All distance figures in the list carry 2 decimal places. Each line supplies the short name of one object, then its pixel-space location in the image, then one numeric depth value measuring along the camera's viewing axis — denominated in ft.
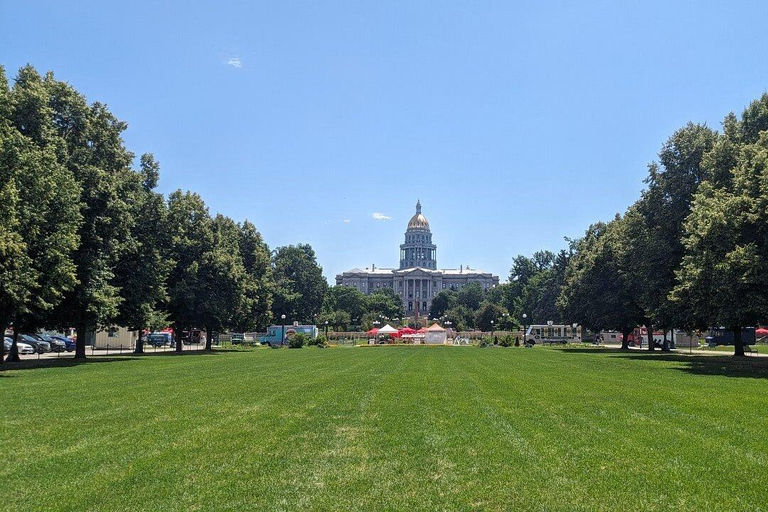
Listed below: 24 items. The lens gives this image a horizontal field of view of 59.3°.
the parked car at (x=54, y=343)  198.54
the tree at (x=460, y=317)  556.80
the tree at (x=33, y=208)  92.38
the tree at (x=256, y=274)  257.55
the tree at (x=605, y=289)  199.52
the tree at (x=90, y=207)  122.42
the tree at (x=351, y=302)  575.13
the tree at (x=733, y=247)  101.55
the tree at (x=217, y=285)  199.93
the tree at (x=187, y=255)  191.31
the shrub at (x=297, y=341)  263.49
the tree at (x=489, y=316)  495.00
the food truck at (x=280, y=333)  307.78
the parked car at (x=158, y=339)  281.02
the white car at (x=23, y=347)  180.89
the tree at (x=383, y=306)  589.53
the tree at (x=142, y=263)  144.05
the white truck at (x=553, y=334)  331.98
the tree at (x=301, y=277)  410.31
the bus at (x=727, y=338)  279.69
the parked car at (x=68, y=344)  214.48
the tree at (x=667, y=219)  147.23
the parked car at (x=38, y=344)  185.76
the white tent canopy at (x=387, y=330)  330.13
